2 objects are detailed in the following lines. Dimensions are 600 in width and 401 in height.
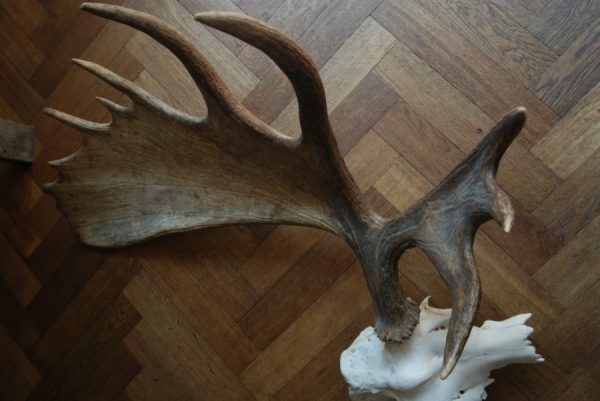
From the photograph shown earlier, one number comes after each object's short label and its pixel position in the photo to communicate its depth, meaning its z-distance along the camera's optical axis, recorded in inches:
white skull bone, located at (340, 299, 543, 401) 42.4
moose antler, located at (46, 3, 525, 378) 34.6
